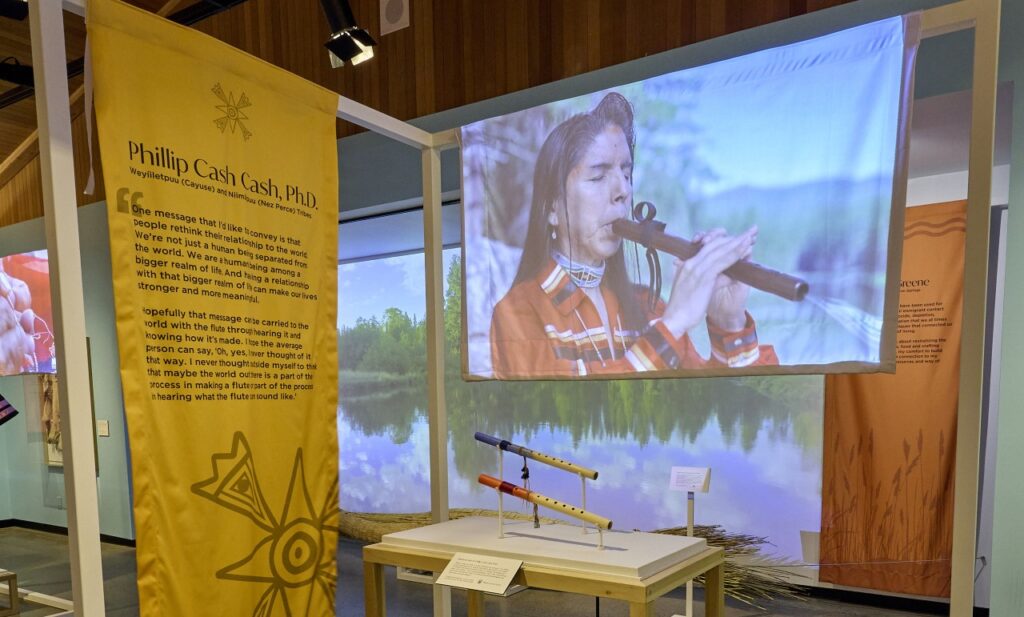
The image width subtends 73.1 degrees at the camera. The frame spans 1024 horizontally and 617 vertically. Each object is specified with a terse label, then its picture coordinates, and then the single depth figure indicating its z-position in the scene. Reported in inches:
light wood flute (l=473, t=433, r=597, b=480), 86.9
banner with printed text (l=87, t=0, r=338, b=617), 65.5
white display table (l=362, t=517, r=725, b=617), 71.4
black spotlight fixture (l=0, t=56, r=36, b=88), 127.7
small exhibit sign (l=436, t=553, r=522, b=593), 75.0
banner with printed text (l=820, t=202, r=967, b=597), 131.5
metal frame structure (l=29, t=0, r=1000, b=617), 58.4
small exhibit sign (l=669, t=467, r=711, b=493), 104.9
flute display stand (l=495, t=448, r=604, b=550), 80.1
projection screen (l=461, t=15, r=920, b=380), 77.4
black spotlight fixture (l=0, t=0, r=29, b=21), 145.6
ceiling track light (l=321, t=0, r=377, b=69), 100.7
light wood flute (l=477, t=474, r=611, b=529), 79.1
